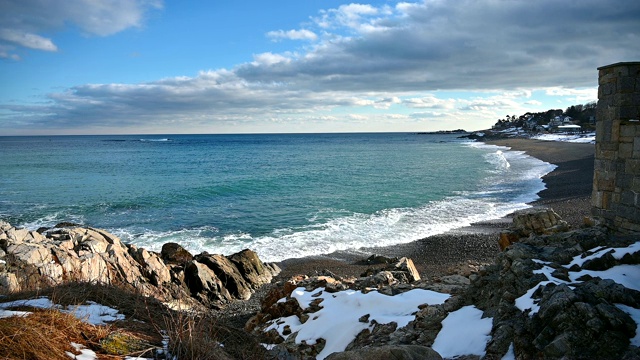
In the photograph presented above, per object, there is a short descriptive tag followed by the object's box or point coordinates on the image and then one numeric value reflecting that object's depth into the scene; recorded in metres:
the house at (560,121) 126.41
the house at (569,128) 103.01
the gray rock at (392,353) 3.89
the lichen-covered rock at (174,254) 14.88
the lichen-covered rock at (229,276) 13.96
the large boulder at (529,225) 10.26
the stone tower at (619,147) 7.77
